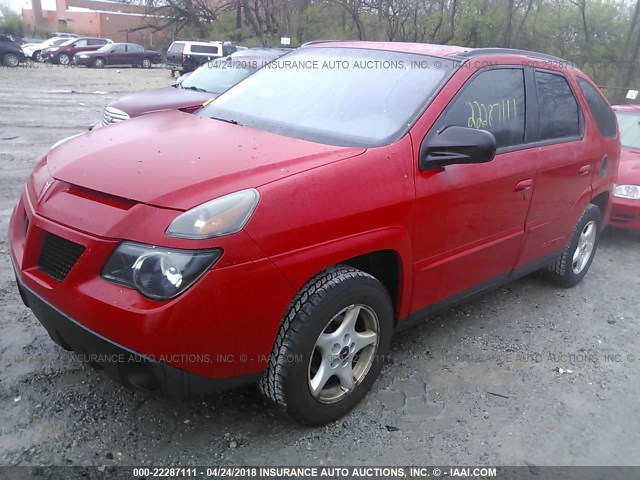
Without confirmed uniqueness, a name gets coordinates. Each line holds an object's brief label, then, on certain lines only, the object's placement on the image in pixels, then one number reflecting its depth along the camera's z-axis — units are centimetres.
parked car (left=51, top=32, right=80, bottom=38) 4975
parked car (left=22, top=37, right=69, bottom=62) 3453
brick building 5697
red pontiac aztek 227
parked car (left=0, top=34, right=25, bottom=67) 2800
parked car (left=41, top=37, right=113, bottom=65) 3325
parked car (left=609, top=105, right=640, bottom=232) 612
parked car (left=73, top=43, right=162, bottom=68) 3216
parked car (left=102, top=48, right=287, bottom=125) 745
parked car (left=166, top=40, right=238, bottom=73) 2725
